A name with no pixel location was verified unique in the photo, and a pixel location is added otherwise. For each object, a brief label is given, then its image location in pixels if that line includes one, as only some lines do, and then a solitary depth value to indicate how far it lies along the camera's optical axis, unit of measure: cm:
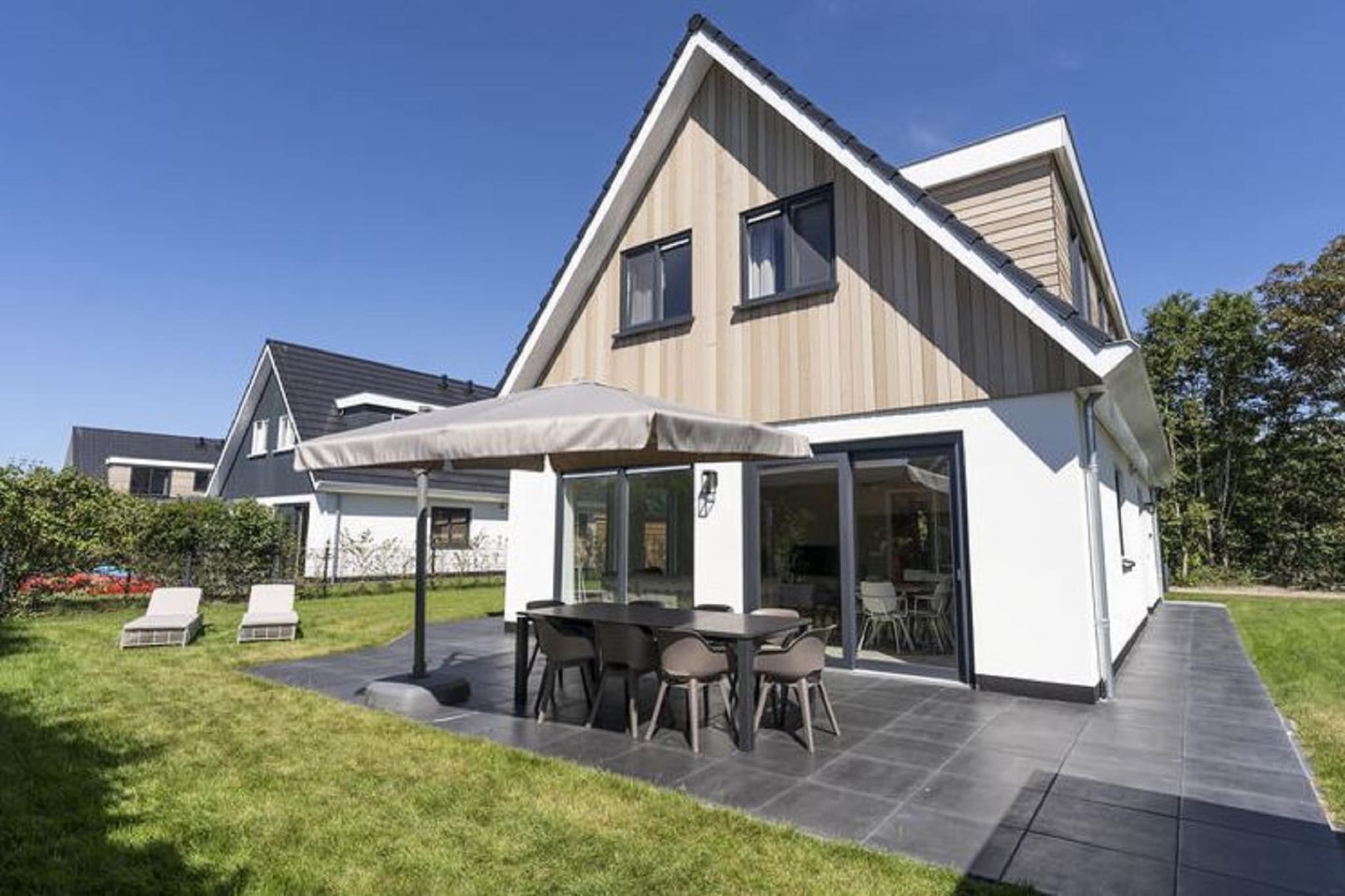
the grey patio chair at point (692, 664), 520
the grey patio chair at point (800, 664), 523
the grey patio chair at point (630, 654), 551
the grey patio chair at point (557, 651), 576
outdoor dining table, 510
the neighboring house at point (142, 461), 3334
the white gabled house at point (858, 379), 686
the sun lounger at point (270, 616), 1001
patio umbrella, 485
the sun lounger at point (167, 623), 924
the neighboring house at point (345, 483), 2109
